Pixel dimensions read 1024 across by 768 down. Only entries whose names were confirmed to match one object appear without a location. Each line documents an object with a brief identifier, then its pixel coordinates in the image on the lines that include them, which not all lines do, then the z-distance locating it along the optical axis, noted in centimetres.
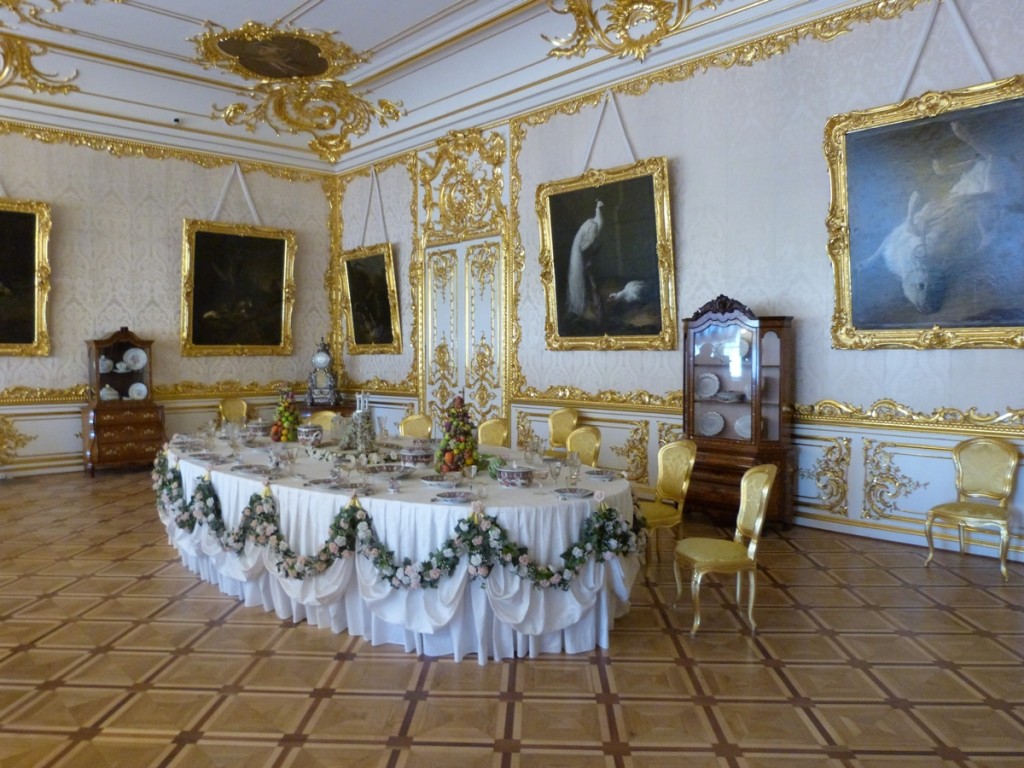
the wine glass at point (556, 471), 421
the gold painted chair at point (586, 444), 587
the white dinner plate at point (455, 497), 365
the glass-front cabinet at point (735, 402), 611
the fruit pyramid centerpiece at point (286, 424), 562
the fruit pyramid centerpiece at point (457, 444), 433
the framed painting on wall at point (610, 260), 709
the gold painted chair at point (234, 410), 992
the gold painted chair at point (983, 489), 493
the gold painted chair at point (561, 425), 744
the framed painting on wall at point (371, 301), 1029
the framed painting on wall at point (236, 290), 988
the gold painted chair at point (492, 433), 643
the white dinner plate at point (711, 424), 645
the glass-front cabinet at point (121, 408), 877
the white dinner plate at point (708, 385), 648
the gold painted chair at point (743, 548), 397
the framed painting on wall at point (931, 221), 515
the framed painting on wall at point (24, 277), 846
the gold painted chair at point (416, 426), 667
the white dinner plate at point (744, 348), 620
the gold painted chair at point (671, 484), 500
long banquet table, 359
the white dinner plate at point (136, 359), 928
